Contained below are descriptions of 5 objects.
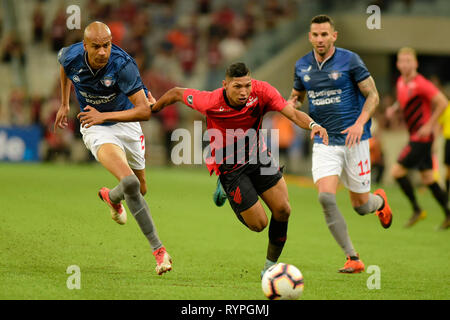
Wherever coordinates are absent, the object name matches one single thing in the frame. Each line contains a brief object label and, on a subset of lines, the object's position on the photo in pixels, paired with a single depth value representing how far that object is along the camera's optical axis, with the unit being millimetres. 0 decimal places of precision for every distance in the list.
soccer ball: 11945
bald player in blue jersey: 14164
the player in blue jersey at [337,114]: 15516
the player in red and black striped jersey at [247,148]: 14102
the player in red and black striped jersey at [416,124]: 22109
